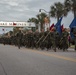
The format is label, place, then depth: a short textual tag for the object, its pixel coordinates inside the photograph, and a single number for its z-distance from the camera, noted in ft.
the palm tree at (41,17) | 127.11
